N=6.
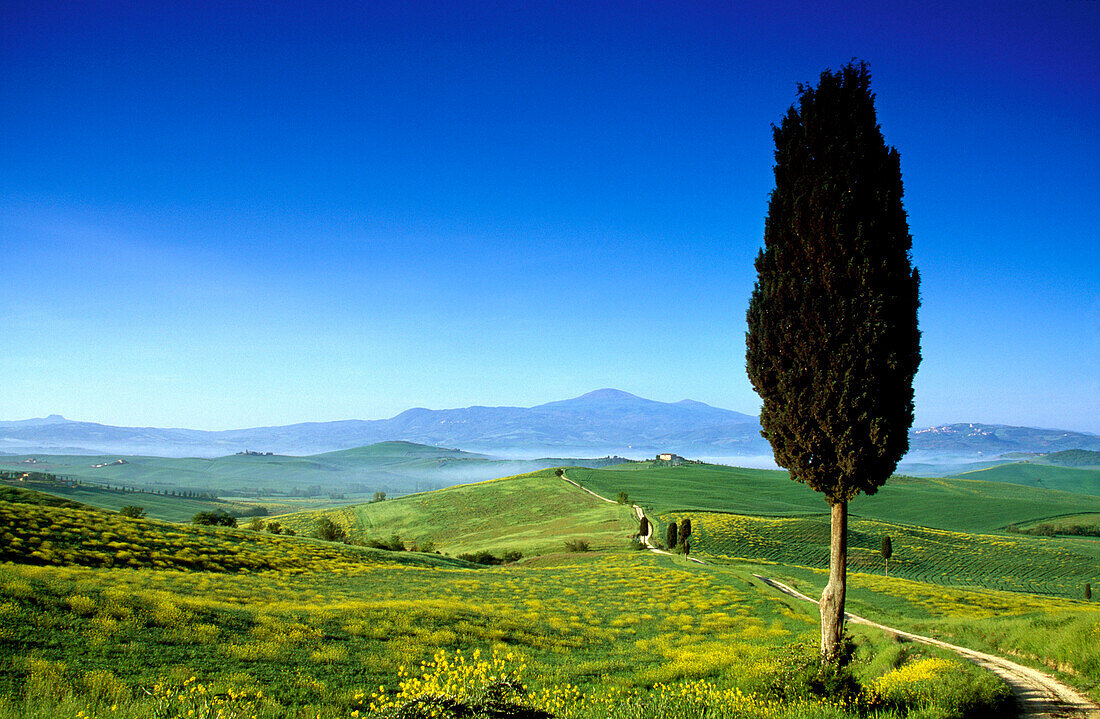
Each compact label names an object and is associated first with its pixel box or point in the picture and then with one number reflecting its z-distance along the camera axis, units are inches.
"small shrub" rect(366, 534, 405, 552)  2679.6
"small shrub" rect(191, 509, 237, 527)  2458.4
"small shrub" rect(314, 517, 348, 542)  2864.2
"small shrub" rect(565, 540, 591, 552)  2711.6
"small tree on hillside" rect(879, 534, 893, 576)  2527.8
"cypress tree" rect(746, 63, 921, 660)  612.1
